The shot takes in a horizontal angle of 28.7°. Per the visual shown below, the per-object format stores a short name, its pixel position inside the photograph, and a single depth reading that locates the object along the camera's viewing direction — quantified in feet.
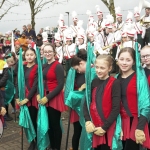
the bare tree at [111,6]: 47.50
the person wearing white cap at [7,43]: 43.91
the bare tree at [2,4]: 67.05
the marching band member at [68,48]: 34.86
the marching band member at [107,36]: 33.01
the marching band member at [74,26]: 40.86
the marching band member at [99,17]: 38.82
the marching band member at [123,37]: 27.76
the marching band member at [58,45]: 35.60
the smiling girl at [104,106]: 10.23
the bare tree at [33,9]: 61.94
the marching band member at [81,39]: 35.60
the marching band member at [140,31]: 32.71
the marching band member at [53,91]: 14.26
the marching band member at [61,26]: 38.06
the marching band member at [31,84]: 14.88
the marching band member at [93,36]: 32.72
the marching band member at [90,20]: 39.97
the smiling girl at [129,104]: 10.14
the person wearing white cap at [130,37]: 26.41
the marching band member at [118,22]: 35.03
